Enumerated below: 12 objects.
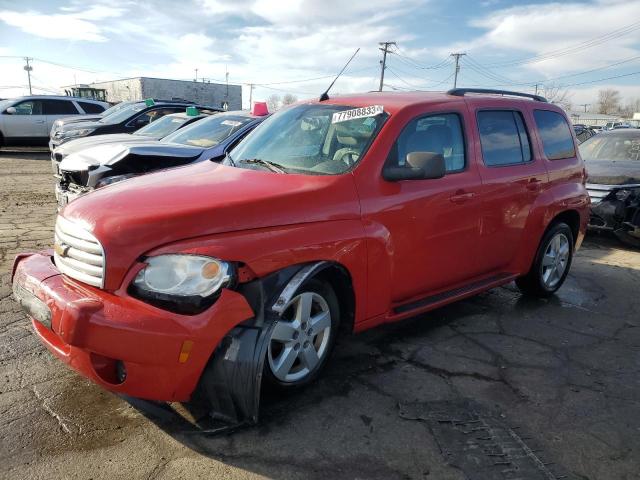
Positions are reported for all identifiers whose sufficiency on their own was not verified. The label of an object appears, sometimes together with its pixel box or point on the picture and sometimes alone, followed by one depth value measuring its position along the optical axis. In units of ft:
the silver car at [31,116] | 51.88
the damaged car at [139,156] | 18.33
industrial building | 173.37
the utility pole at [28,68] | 279.49
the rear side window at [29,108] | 52.13
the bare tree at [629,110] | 369.01
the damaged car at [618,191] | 23.02
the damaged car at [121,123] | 35.89
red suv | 7.84
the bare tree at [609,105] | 395.96
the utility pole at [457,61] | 204.62
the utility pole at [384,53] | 152.31
